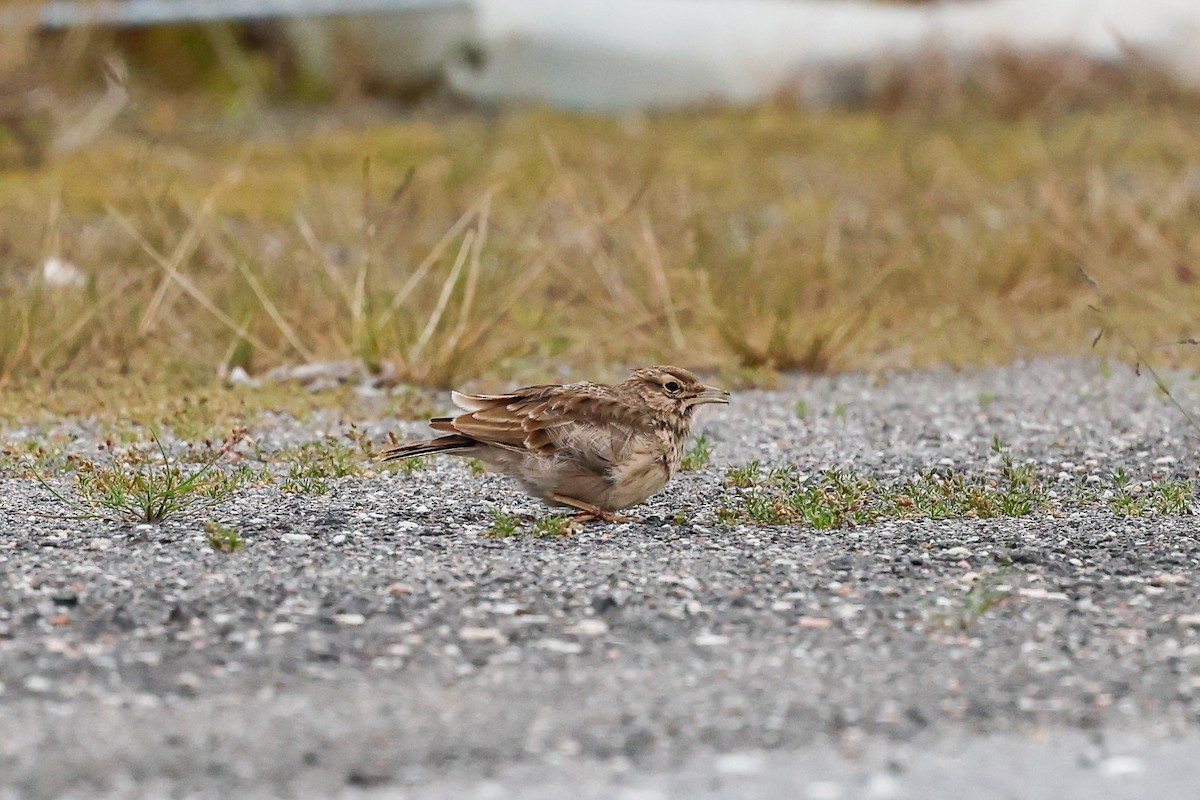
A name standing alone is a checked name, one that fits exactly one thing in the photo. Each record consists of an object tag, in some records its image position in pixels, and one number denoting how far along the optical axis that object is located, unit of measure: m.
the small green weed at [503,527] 12.30
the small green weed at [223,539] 11.68
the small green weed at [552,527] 12.45
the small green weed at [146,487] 12.51
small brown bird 12.62
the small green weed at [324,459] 14.26
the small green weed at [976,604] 10.40
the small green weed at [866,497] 12.84
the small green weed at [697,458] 14.78
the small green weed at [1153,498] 13.09
